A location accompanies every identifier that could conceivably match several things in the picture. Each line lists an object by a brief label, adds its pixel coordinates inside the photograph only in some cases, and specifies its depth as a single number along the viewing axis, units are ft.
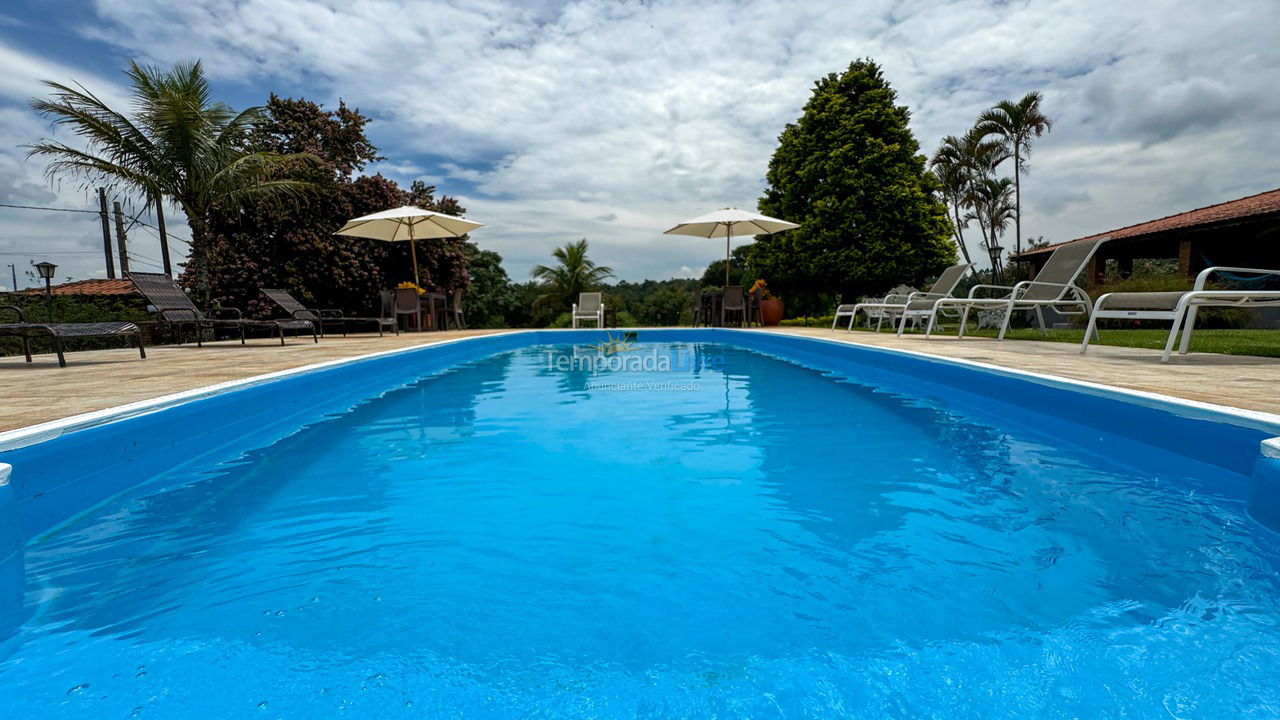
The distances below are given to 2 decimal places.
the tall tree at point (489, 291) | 78.43
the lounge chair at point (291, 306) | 29.07
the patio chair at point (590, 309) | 47.83
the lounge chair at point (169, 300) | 23.07
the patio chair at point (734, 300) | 42.78
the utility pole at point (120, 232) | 64.08
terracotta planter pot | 47.24
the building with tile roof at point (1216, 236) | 38.29
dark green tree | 45.21
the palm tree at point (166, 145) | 30.01
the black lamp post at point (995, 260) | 46.37
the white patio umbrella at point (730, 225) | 40.16
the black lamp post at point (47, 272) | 33.54
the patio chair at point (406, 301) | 38.63
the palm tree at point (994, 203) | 70.64
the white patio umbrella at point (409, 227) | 36.81
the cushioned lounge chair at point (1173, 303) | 13.07
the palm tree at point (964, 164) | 67.72
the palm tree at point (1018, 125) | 62.03
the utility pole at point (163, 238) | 32.55
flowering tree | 41.19
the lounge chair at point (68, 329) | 15.01
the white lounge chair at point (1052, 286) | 20.40
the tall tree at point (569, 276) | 75.10
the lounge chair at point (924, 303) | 25.95
